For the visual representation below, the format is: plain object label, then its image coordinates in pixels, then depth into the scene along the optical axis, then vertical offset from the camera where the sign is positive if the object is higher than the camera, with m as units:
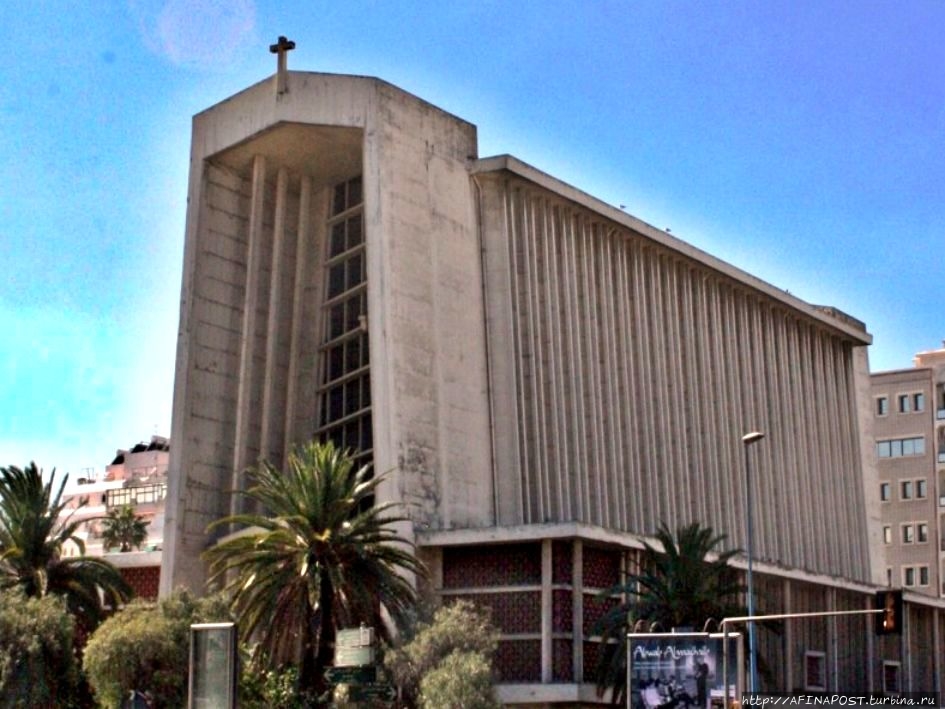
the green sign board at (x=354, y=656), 40.53 +1.62
